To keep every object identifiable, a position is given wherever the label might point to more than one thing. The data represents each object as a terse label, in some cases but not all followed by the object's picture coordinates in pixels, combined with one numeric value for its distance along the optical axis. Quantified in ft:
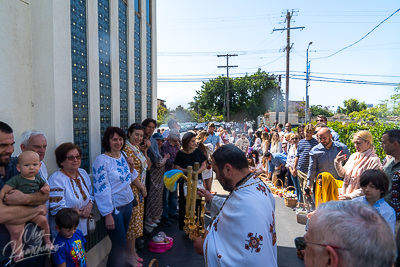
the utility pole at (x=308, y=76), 74.92
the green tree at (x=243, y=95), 150.10
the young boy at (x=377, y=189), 8.95
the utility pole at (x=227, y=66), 117.39
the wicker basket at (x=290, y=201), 21.57
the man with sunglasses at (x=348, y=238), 3.43
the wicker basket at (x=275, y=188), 25.77
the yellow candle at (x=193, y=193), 8.18
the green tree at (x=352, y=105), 217.97
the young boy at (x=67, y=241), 7.82
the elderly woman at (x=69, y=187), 8.53
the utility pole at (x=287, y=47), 67.00
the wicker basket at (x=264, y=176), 30.05
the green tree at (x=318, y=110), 231.22
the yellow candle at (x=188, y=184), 8.26
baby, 6.80
